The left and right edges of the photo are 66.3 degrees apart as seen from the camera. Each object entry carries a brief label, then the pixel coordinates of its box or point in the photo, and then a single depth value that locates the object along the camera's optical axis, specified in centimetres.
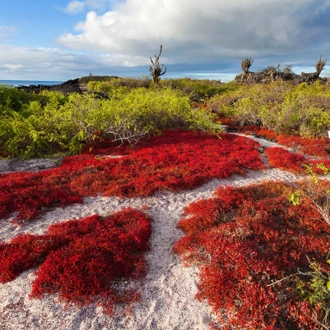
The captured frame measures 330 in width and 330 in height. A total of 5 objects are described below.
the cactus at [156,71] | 3809
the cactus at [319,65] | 4462
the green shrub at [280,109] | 1678
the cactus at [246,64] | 4834
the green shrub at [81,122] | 1280
